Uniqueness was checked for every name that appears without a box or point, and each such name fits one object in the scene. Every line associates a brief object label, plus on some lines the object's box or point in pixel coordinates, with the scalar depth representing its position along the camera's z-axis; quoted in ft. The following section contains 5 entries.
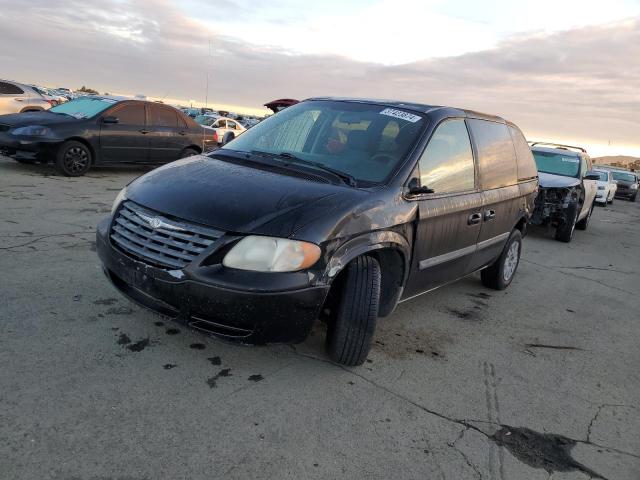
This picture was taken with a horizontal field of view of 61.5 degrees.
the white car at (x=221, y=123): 69.51
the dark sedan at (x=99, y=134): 30.66
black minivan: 9.44
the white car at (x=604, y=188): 64.99
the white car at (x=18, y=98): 47.60
